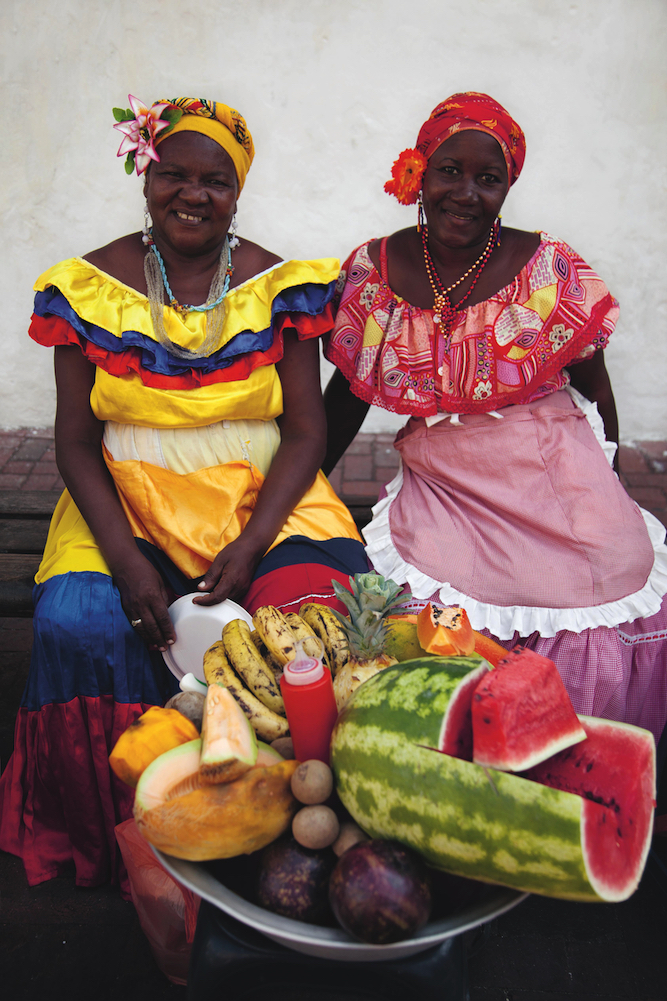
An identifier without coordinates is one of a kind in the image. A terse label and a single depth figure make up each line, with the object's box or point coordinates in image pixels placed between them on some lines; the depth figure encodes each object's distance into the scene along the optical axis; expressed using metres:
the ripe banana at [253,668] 1.50
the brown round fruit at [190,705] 1.44
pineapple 1.50
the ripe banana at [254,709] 1.44
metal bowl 1.11
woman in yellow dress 2.16
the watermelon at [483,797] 1.06
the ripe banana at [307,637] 1.52
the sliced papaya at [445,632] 1.52
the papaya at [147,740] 1.29
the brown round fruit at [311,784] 1.23
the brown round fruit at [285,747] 1.39
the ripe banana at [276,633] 1.52
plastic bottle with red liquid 1.29
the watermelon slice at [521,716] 1.13
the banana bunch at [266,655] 1.45
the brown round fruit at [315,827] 1.20
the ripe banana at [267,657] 1.60
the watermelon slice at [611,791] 1.08
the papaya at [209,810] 1.16
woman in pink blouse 2.22
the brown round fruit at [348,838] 1.22
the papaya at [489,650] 1.71
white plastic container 2.08
